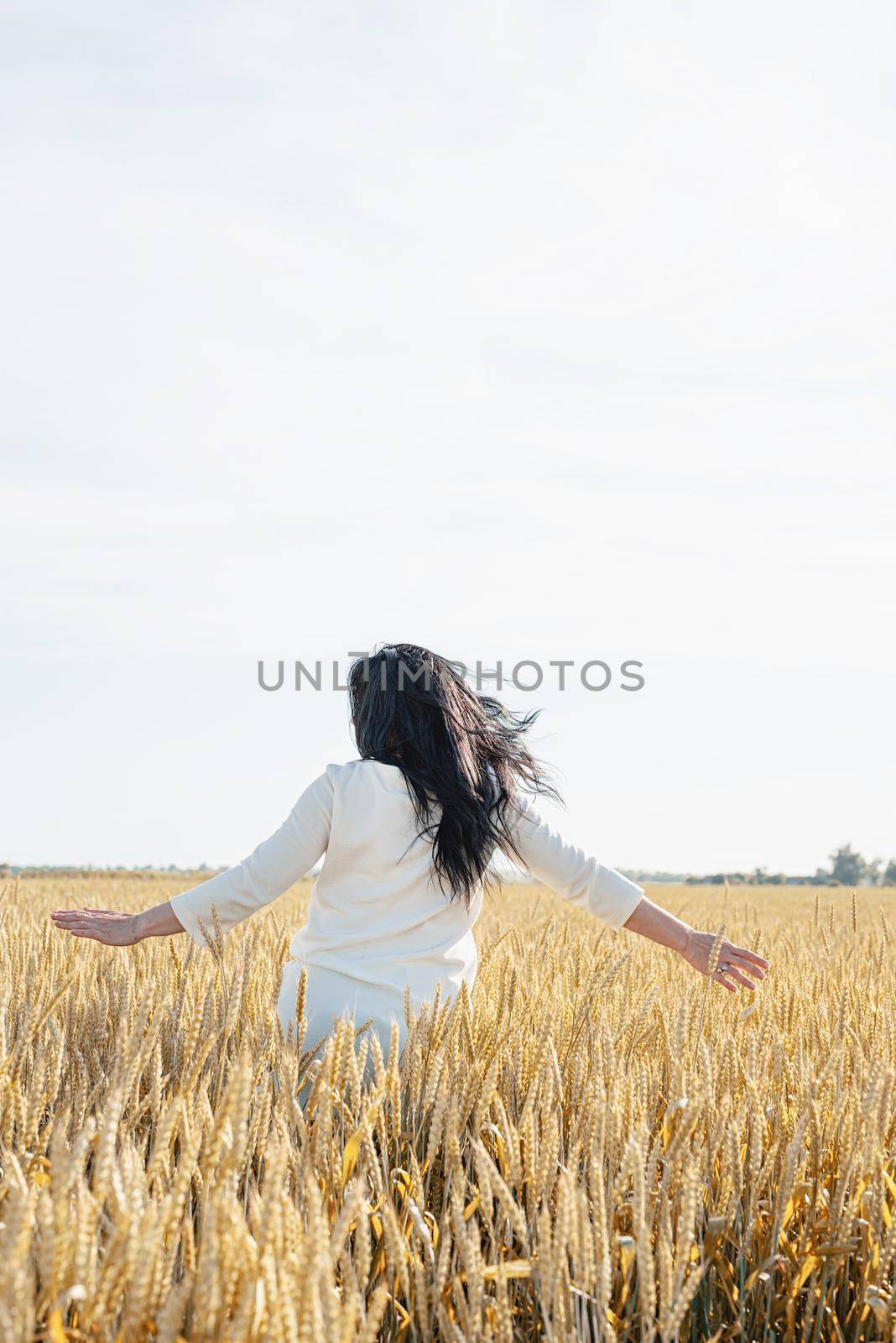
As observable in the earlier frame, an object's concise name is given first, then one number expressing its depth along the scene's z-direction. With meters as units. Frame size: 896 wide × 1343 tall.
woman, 2.70
